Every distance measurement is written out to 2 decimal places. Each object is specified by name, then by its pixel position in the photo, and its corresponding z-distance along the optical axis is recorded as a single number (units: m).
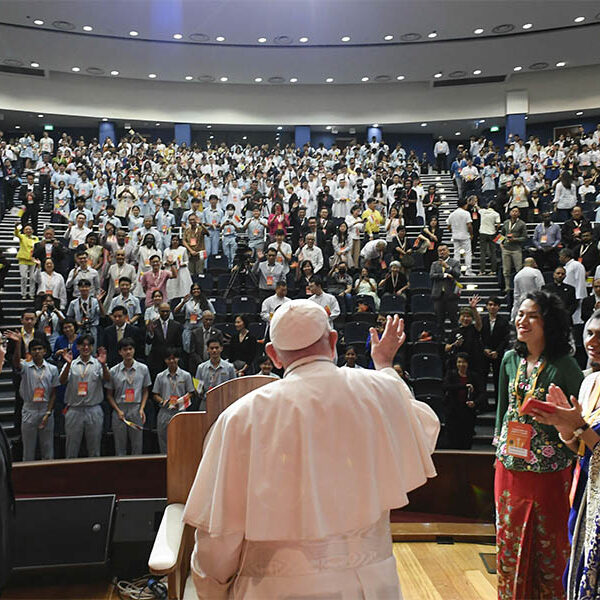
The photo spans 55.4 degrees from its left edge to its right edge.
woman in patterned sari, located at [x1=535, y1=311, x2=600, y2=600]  1.79
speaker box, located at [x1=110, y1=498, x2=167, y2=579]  3.17
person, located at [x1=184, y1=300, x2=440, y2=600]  1.46
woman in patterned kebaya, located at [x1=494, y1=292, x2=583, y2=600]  2.44
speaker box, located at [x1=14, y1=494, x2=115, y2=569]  3.11
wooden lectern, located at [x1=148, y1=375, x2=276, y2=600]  2.30
